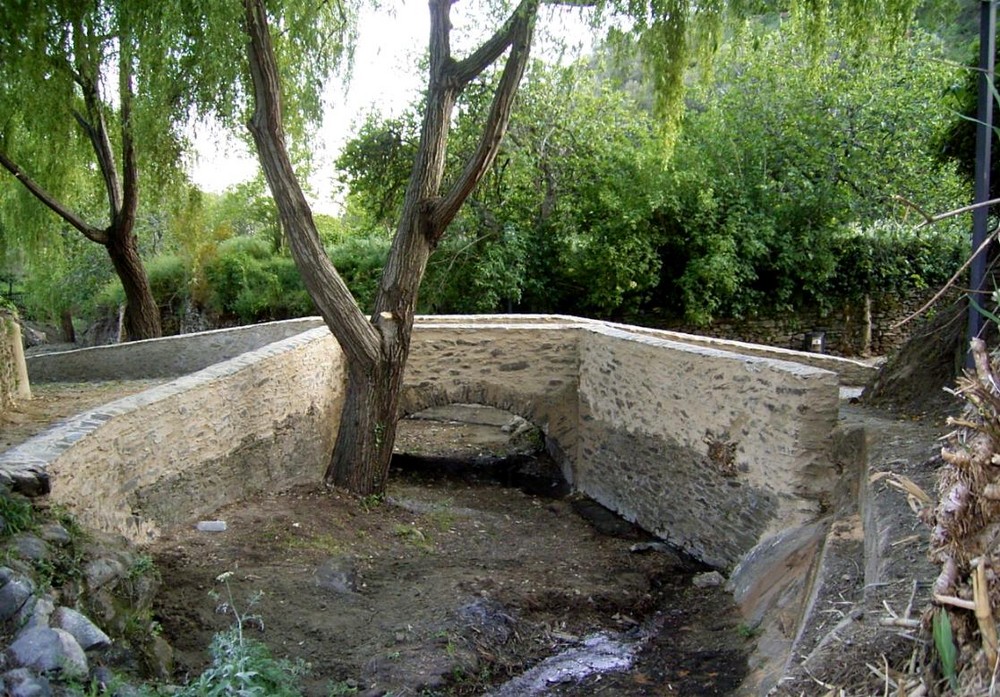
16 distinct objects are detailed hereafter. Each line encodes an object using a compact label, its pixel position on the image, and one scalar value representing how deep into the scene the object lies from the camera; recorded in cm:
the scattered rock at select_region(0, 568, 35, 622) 346
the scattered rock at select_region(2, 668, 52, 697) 302
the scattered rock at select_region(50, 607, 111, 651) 360
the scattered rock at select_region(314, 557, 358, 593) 584
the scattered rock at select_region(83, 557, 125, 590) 420
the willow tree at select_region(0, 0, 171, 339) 813
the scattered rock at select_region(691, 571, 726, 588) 676
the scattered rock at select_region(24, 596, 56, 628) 345
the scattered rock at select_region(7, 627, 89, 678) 323
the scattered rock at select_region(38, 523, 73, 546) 417
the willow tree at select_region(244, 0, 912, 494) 692
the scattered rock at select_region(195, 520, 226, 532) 613
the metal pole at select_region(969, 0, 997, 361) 539
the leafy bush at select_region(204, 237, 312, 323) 1683
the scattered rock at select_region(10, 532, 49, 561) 391
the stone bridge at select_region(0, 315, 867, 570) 551
